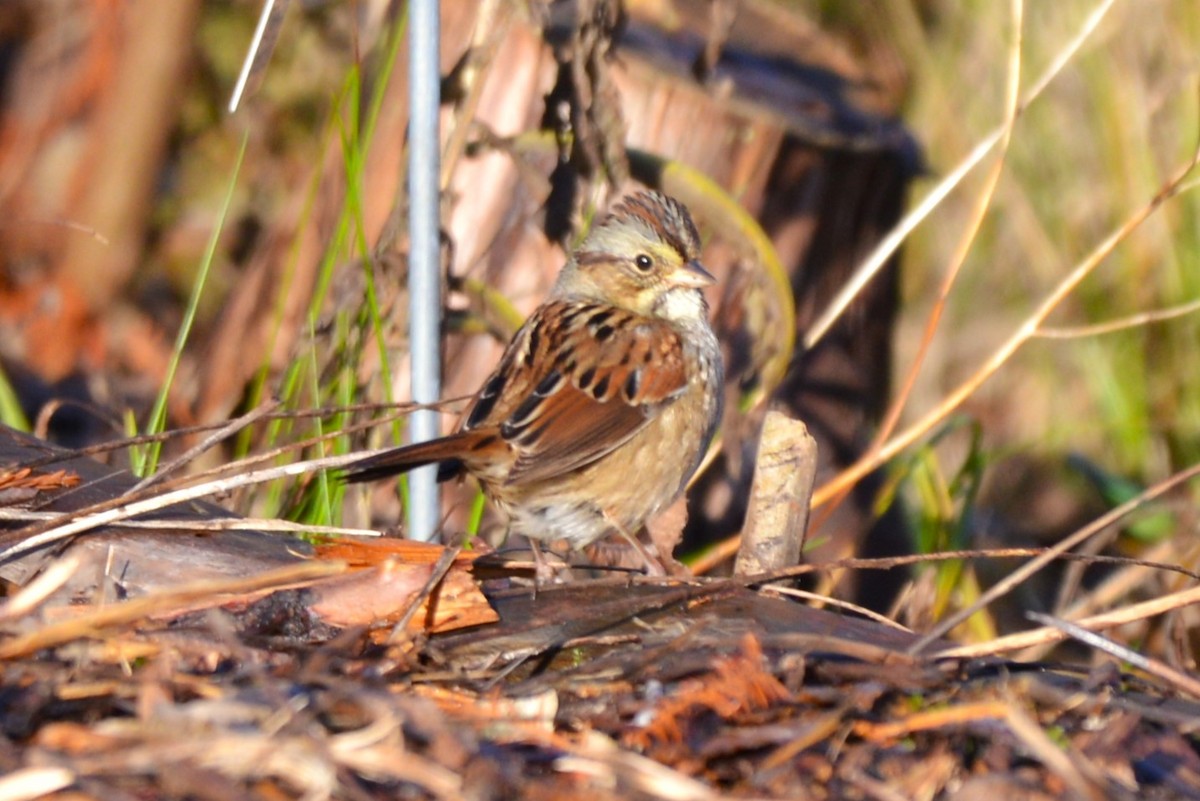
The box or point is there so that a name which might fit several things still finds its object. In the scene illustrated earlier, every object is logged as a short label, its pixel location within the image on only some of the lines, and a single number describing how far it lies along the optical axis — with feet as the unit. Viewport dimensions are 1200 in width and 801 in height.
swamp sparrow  19.29
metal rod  18.15
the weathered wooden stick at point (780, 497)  15.74
